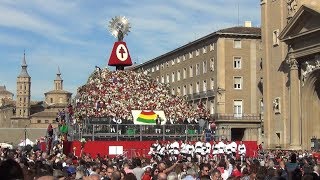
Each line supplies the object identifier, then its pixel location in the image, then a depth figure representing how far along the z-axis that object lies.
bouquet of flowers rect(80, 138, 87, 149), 37.09
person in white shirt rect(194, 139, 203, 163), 34.12
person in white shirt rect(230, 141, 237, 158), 34.00
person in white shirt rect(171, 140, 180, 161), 34.22
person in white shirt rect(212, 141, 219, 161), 33.94
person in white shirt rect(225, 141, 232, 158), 33.88
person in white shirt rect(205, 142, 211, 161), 34.53
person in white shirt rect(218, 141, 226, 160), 34.17
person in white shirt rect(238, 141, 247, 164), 34.67
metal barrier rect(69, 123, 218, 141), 40.50
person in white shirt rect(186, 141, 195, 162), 33.75
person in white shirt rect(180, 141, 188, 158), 33.47
